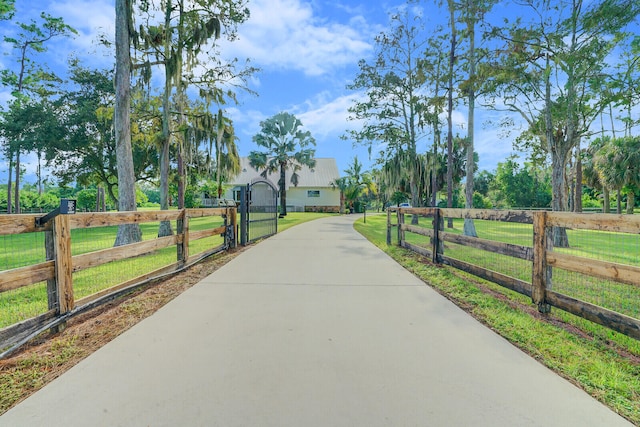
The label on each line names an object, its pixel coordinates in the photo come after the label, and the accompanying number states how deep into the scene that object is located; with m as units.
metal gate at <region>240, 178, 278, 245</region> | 9.42
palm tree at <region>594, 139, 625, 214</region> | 23.55
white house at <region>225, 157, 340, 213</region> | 39.88
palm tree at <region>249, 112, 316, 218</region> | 26.44
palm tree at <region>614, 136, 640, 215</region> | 22.86
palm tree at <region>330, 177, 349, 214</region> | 39.53
